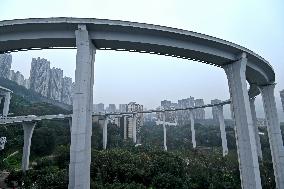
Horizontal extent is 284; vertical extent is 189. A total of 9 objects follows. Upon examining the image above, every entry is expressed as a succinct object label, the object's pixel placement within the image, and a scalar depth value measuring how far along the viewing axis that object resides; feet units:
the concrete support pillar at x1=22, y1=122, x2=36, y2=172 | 124.16
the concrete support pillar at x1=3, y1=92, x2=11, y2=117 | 175.76
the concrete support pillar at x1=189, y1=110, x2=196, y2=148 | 216.88
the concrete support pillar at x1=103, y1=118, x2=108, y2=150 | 203.84
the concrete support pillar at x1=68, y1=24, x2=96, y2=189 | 37.96
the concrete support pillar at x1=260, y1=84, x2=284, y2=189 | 70.69
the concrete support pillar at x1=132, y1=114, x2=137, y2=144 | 262.34
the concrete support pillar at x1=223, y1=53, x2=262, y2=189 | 49.47
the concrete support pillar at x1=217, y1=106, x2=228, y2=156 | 182.93
